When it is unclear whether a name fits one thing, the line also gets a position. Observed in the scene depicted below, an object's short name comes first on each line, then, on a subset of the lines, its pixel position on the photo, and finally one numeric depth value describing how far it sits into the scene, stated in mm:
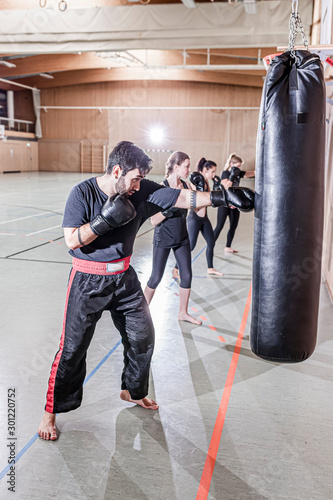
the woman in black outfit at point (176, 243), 4145
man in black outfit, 2271
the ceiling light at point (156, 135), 26891
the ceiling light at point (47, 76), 26281
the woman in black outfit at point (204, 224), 5809
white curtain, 9664
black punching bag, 2143
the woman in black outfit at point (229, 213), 7090
